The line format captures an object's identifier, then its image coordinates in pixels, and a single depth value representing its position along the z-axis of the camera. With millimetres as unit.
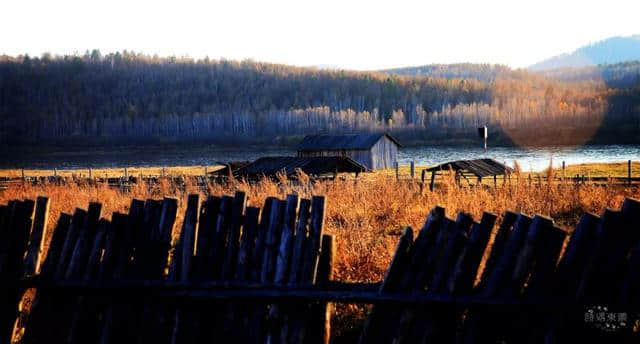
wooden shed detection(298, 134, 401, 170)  54094
